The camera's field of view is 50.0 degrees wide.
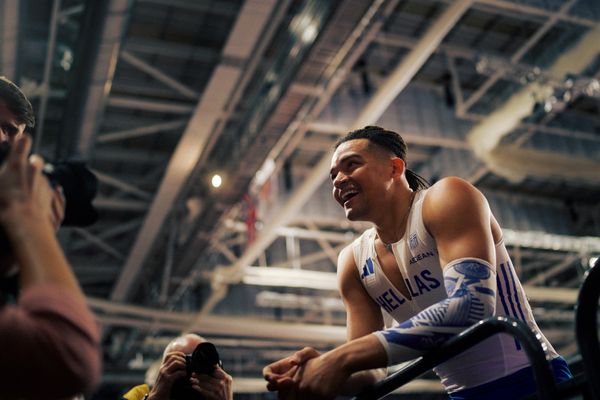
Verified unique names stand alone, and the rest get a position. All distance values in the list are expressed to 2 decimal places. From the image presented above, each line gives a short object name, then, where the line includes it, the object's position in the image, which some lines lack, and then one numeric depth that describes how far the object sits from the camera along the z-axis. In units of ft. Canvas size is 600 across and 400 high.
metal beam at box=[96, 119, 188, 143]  26.18
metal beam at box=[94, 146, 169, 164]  31.91
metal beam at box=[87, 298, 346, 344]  33.06
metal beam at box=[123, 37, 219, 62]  25.66
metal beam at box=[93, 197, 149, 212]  31.45
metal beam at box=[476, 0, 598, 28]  27.09
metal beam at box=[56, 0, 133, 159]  18.30
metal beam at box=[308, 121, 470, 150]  30.25
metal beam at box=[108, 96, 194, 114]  26.16
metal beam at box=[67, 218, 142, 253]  32.22
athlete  5.60
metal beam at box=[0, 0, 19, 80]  17.90
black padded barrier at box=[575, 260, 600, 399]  4.26
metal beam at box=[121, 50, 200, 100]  23.43
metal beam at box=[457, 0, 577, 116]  27.94
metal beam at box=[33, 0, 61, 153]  19.58
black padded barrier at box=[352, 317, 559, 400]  4.43
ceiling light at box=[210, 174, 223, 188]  26.03
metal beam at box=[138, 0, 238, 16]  23.76
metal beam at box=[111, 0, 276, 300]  20.46
